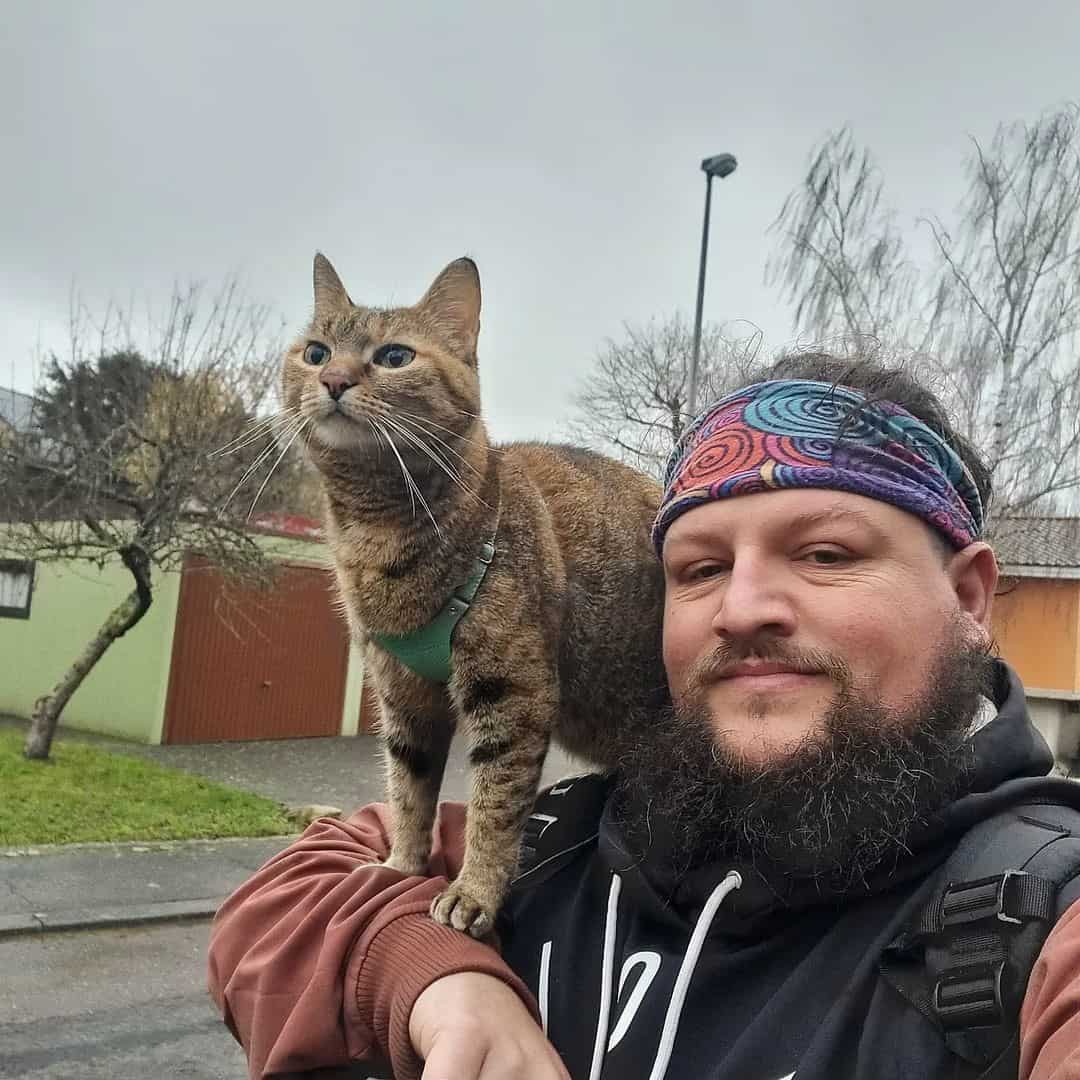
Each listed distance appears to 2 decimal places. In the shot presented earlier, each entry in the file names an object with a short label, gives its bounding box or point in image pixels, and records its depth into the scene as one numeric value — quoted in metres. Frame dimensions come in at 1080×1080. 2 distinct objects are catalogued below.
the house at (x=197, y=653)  13.59
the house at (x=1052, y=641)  14.34
